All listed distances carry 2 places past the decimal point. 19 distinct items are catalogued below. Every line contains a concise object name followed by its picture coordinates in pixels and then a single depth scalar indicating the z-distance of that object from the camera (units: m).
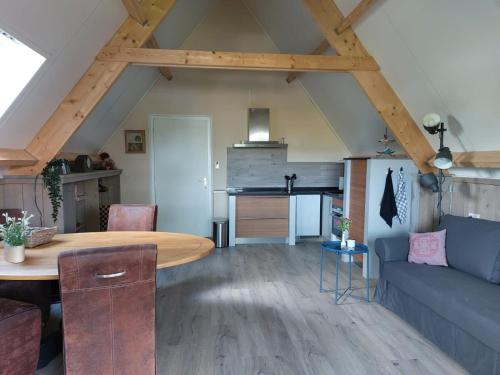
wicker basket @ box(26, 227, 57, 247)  2.17
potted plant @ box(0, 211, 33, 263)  1.86
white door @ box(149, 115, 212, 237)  5.37
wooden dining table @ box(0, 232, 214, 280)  1.71
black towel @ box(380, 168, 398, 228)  3.60
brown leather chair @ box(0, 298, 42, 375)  1.66
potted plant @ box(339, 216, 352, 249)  3.09
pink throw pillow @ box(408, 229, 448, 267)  2.83
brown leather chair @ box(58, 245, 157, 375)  1.48
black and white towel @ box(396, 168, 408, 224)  3.65
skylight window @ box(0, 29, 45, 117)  2.45
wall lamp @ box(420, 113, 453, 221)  2.88
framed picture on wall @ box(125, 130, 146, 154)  5.27
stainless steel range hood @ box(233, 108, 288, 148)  5.13
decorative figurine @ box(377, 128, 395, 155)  3.97
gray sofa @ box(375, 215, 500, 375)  1.97
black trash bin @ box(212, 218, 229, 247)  5.00
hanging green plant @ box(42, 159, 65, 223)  3.09
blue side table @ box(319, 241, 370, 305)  2.98
